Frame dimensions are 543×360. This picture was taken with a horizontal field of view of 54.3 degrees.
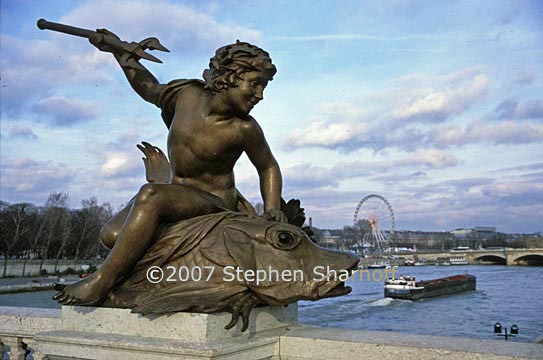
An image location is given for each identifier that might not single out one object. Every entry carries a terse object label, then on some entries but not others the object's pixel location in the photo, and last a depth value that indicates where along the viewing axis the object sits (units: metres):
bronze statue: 3.26
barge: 30.17
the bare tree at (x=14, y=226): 40.91
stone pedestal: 2.96
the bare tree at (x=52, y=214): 41.16
